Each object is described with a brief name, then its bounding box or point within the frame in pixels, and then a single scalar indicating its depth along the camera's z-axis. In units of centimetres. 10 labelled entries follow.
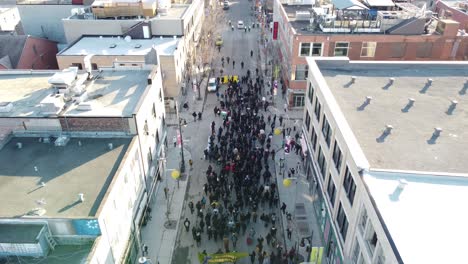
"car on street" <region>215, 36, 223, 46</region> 6065
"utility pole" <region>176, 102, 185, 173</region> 3077
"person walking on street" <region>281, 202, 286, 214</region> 2588
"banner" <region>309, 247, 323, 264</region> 2019
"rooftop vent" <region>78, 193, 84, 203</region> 1839
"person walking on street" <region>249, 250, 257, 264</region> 2193
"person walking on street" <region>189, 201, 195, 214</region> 2634
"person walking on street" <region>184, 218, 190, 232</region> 2487
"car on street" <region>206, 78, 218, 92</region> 4488
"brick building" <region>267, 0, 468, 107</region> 3666
